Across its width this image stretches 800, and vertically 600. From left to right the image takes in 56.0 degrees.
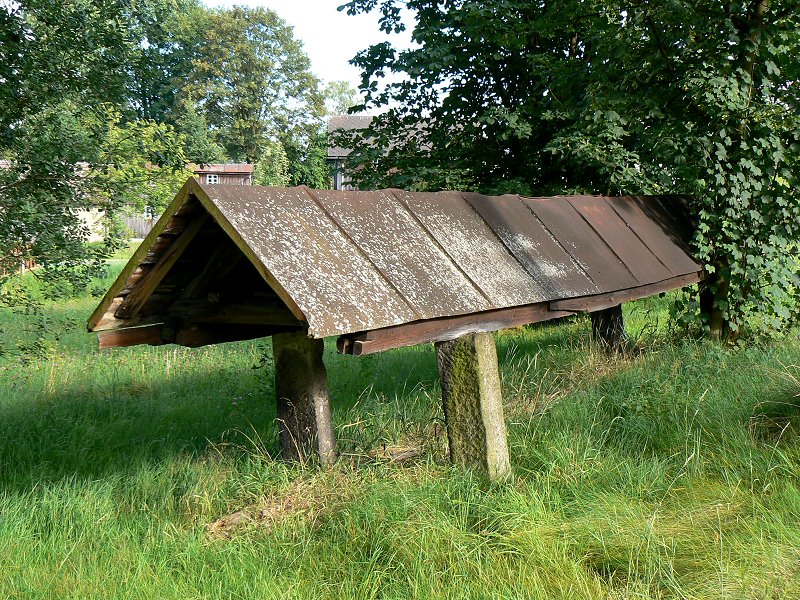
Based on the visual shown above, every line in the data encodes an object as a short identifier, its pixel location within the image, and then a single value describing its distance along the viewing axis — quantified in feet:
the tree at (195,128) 155.22
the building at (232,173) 163.12
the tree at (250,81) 175.42
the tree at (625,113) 26.94
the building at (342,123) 185.91
